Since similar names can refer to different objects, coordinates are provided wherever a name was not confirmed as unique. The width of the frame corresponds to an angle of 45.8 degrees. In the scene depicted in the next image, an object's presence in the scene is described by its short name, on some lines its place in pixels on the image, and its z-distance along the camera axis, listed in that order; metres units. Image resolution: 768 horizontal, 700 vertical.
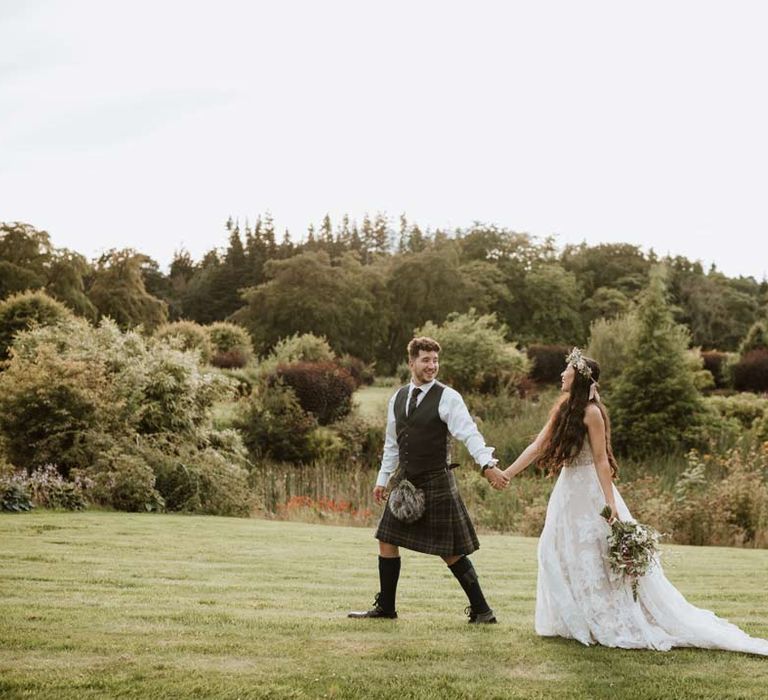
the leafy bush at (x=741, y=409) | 23.41
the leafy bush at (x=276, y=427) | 20.92
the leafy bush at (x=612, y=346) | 24.00
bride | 5.45
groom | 5.87
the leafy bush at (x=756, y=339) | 33.47
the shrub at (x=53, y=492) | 12.53
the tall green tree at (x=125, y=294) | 41.06
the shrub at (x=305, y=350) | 28.91
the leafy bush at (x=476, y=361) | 26.72
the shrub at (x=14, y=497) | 11.88
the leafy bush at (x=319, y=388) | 22.86
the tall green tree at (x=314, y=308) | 46.31
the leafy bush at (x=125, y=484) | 13.32
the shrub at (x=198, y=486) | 14.23
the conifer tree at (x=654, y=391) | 20.23
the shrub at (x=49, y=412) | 14.02
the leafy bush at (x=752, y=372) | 31.52
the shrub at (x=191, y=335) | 29.92
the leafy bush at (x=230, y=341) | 35.00
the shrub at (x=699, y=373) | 23.07
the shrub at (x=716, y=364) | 34.44
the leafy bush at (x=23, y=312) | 25.91
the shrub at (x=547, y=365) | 32.69
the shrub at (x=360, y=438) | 21.45
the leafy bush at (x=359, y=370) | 32.91
